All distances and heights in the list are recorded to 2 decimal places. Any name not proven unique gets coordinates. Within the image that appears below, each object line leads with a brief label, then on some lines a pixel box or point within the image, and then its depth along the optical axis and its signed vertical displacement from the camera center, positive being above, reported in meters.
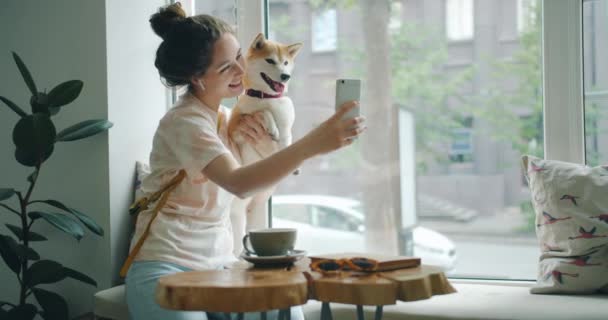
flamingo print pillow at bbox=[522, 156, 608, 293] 1.75 -0.20
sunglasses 1.30 -0.22
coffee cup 1.42 -0.18
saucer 1.39 -0.21
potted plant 2.02 -0.15
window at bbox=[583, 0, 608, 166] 2.04 +0.27
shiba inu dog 1.92 +0.23
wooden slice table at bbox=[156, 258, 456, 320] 1.14 -0.24
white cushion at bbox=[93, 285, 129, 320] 1.86 -0.42
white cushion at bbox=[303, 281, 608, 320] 1.57 -0.40
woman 1.52 +0.00
